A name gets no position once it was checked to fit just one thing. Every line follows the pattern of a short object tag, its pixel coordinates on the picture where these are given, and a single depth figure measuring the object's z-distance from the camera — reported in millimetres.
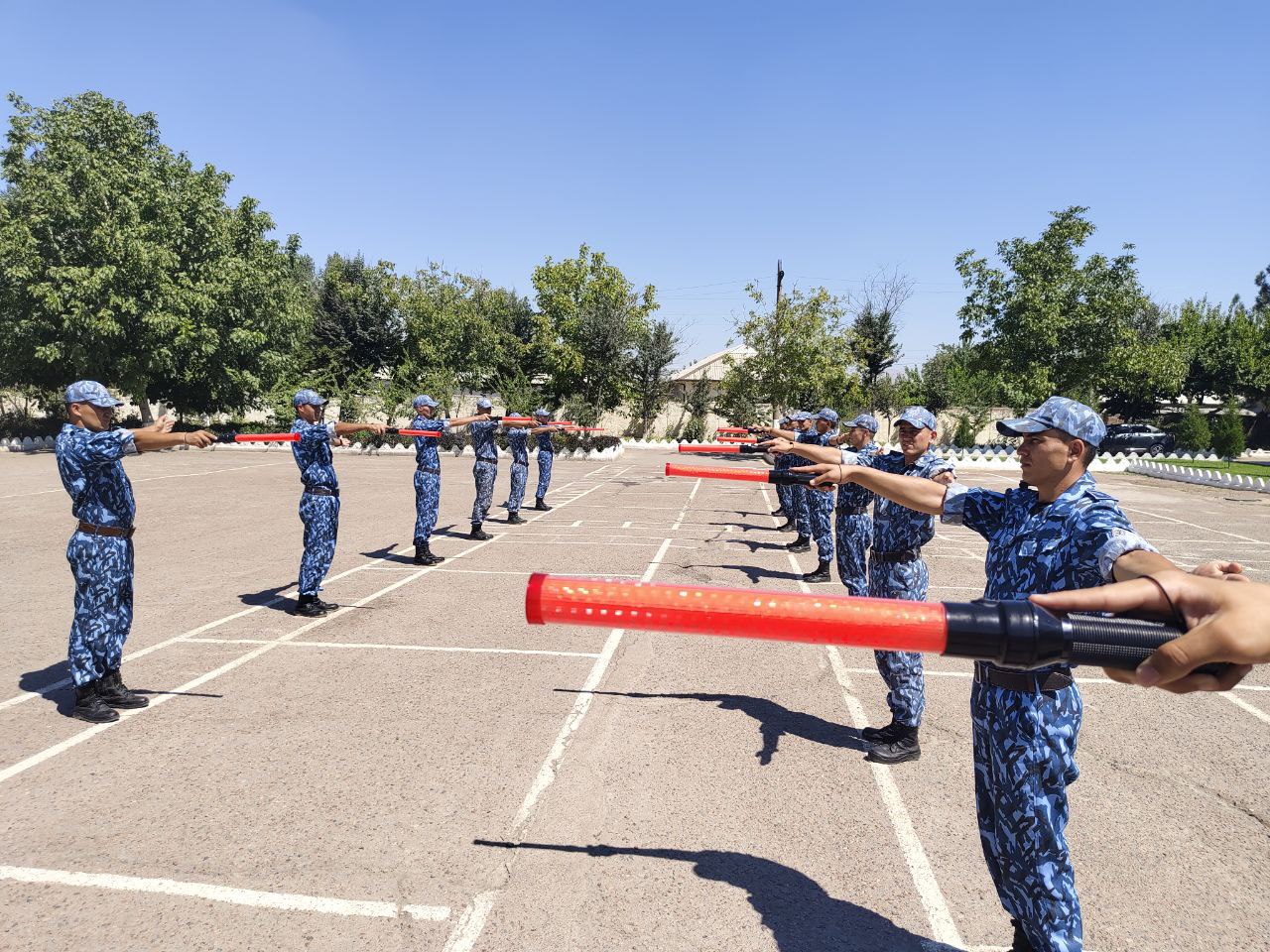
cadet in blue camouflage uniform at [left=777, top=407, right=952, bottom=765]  5043
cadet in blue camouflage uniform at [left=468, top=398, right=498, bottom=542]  13250
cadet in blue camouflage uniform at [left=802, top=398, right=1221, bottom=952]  2762
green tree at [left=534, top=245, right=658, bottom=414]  43750
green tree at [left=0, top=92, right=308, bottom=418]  27203
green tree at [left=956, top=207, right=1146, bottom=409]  34562
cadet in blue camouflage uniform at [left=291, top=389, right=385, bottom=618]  8055
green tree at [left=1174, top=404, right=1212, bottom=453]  38562
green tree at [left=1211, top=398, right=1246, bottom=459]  35938
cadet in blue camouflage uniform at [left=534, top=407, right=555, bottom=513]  17438
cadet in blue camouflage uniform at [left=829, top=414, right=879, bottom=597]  7723
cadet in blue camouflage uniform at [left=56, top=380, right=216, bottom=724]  5285
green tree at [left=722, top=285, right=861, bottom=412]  38531
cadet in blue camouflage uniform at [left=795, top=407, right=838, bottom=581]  10711
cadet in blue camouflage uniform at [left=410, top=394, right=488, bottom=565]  11078
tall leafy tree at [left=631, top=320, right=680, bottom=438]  44500
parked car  41031
